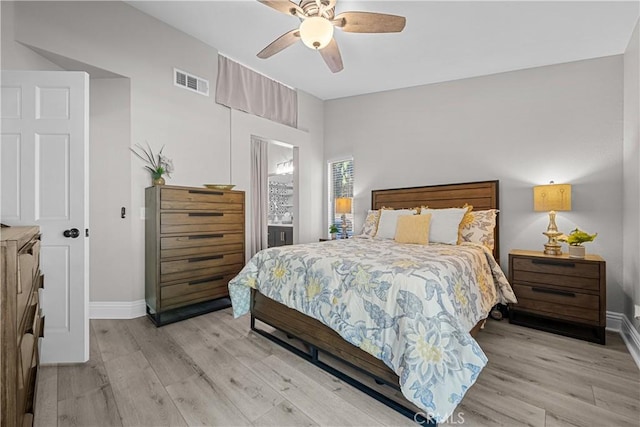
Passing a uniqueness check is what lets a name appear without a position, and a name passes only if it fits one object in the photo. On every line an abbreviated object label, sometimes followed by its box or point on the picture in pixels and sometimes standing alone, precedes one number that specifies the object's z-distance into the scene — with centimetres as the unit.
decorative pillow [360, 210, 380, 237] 363
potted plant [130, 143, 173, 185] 286
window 472
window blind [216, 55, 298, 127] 356
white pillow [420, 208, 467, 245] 294
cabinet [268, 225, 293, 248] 501
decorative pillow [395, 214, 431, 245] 292
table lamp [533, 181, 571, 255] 270
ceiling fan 204
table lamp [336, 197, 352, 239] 427
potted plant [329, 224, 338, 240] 443
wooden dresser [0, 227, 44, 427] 95
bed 137
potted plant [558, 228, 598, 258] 253
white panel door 188
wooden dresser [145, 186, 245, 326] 269
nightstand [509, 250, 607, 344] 239
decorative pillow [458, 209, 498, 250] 306
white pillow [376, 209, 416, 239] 332
